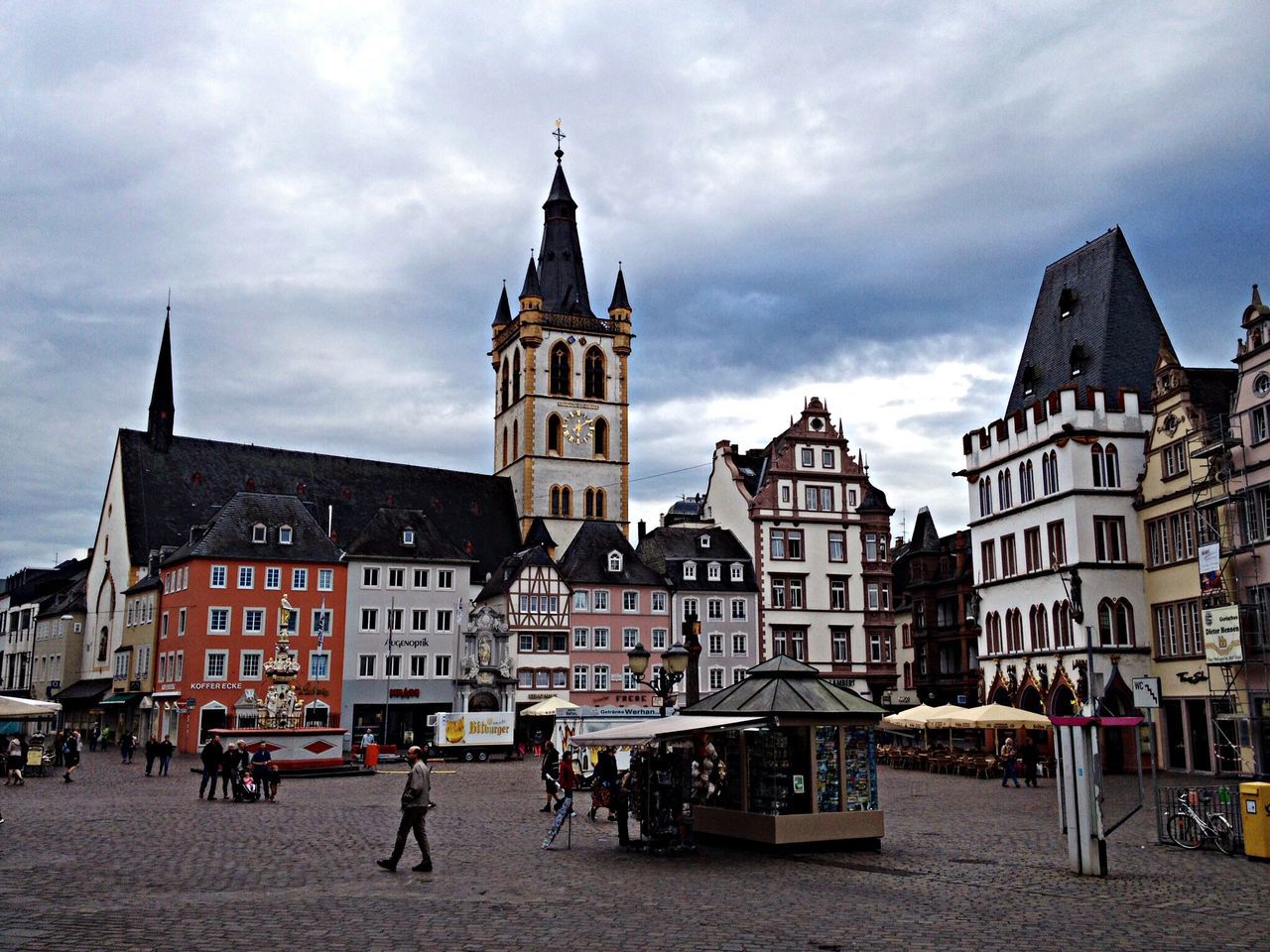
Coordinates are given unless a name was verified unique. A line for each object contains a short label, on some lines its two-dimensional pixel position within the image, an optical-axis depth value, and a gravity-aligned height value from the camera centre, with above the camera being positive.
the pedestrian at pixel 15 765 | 35.31 -1.36
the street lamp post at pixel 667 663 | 26.16 +1.07
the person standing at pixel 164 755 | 42.09 -1.30
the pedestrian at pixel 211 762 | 31.17 -1.12
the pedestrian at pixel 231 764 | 31.30 -1.18
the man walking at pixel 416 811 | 17.14 -1.29
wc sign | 20.77 +0.35
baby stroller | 30.38 -1.74
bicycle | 20.14 -1.81
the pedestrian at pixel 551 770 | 27.05 -1.19
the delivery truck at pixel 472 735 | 54.03 -0.82
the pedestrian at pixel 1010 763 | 38.06 -1.41
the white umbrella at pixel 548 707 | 51.21 +0.35
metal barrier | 20.44 -1.45
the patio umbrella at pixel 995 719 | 40.72 -0.11
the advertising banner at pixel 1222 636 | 39.38 +2.49
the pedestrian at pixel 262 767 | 31.08 -1.24
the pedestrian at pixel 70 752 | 38.97 -1.13
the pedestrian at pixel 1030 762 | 38.16 -1.39
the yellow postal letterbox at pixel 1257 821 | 19.09 -1.59
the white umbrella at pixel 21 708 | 39.53 +0.23
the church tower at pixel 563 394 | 87.56 +22.86
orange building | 62.84 +5.07
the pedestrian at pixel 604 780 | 24.11 -1.27
